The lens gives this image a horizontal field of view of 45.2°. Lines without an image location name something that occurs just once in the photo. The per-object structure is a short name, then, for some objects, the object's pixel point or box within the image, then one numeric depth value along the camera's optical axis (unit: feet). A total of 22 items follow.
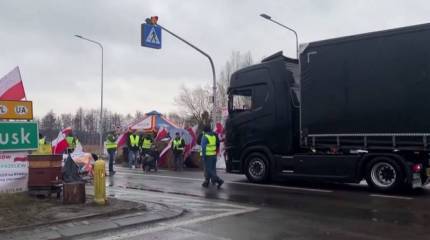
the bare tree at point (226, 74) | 189.37
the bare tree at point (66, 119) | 332.60
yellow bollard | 31.27
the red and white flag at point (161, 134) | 78.53
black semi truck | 37.83
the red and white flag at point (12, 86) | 33.37
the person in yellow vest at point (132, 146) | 75.46
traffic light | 64.54
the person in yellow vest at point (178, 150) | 69.36
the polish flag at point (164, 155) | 76.74
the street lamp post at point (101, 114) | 130.82
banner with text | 32.71
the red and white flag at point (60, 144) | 50.10
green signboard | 32.50
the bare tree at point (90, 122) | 328.29
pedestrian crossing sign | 63.36
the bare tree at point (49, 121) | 292.86
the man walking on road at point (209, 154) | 45.14
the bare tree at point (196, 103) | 228.22
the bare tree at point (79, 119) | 333.42
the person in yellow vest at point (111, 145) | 64.63
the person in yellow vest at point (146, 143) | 74.49
